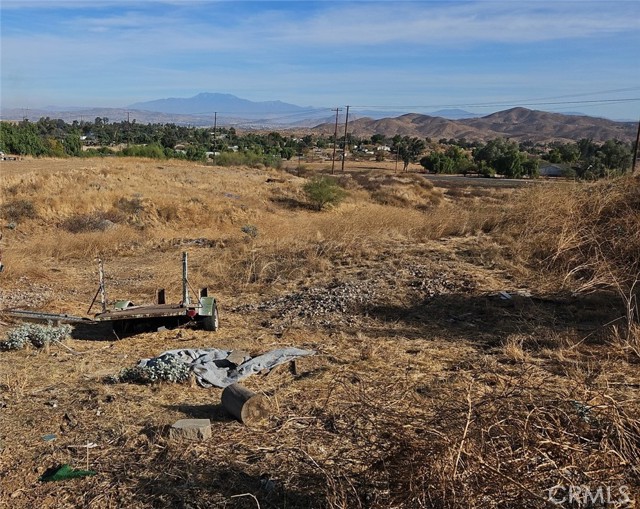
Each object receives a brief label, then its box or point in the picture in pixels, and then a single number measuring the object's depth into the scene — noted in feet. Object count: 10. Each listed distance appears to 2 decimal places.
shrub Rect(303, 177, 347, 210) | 87.56
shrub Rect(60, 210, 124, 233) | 58.65
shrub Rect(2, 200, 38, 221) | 60.75
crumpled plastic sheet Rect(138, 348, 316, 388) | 18.42
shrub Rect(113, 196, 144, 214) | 67.46
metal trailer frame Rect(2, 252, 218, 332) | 22.99
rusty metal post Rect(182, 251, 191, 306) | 23.80
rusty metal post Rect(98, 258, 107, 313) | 23.36
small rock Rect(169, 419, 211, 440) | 13.65
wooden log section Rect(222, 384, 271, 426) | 14.80
